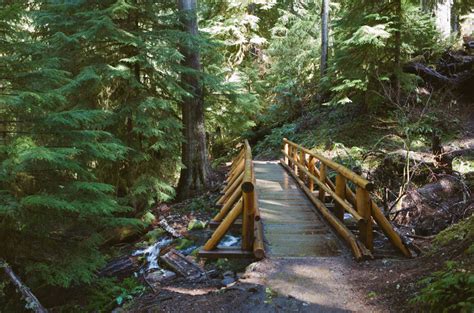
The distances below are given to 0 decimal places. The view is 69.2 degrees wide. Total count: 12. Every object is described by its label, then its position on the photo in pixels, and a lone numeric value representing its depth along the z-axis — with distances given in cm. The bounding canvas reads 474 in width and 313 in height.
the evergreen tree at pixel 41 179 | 565
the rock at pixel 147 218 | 1032
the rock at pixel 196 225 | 1016
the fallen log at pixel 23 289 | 534
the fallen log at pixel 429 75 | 1267
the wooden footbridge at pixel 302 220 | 533
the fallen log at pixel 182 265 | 713
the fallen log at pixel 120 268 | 805
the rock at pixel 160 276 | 739
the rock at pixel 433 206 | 682
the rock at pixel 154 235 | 1008
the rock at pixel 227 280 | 631
